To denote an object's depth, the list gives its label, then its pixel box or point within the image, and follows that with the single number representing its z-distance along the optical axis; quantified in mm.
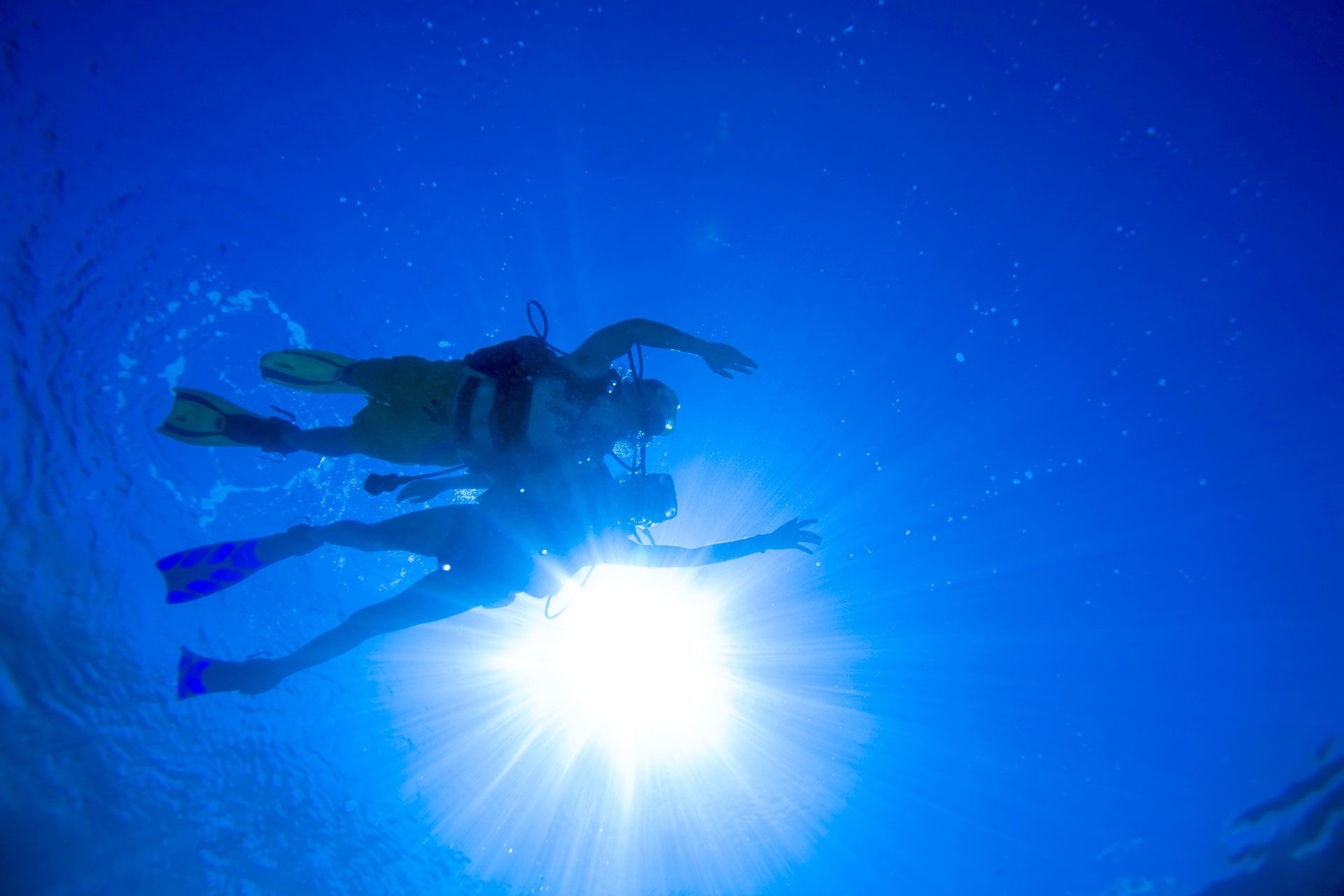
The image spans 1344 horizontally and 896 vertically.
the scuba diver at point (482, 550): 3994
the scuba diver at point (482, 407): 4125
